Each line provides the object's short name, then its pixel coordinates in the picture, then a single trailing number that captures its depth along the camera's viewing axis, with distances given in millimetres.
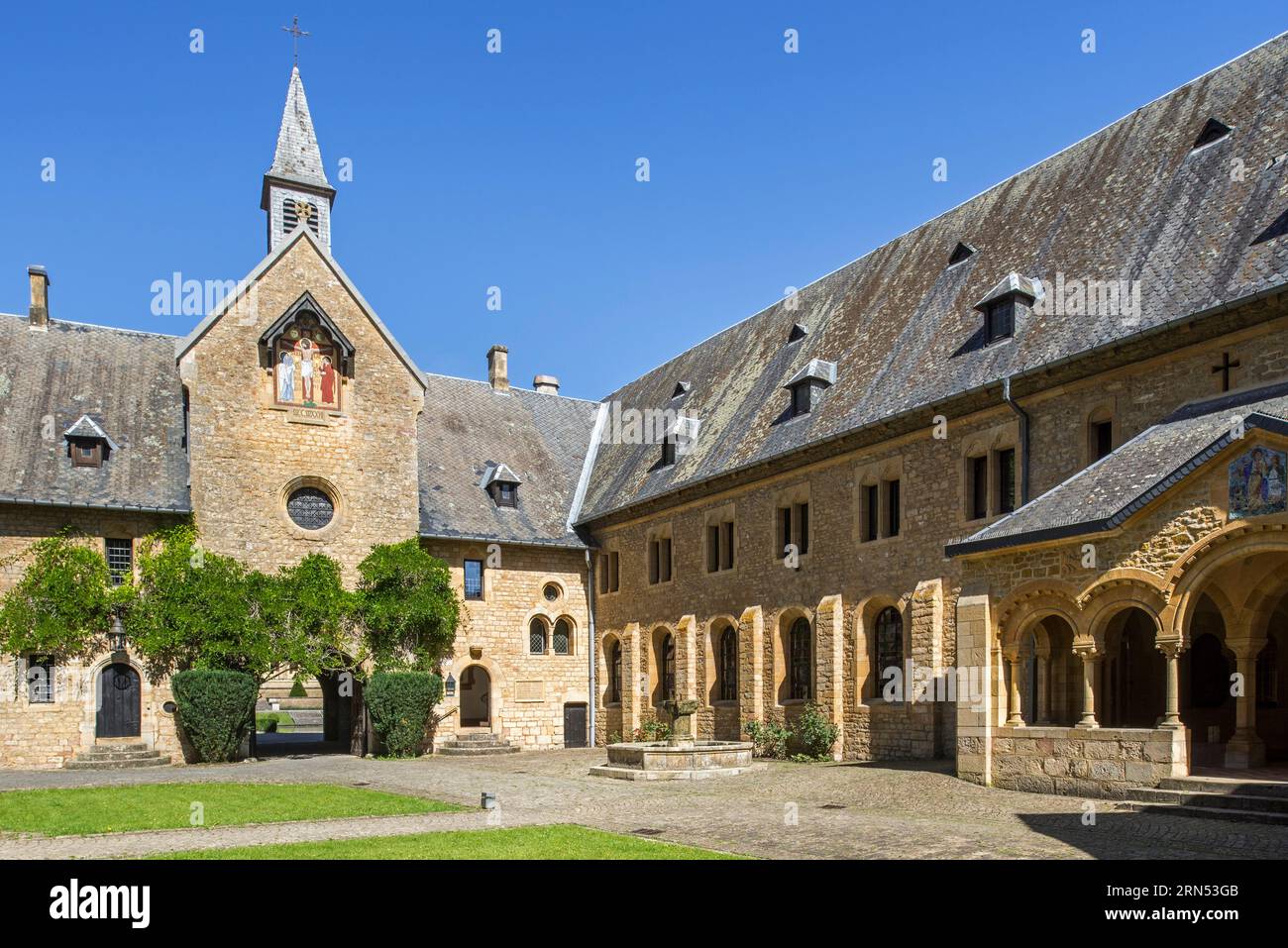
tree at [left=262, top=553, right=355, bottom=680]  28766
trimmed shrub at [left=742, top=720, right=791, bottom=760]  25484
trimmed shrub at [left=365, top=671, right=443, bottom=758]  29234
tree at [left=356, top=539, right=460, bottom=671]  30078
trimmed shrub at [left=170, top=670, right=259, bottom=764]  27031
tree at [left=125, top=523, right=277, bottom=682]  27609
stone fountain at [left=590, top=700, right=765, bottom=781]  20781
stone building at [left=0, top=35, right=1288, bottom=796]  15867
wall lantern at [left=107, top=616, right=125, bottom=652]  27609
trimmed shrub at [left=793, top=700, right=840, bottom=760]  24031
